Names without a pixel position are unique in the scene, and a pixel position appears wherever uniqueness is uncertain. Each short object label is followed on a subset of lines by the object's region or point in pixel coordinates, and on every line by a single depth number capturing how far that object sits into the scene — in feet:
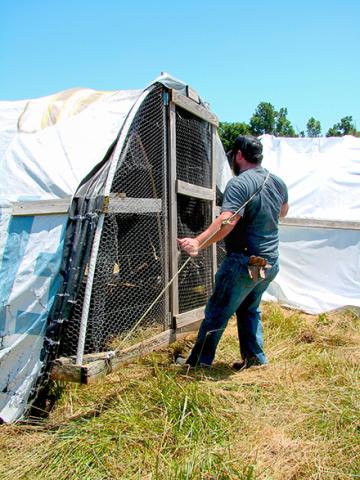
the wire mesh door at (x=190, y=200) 14.15
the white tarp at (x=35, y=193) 11.29
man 11.96
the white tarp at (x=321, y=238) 21.61
